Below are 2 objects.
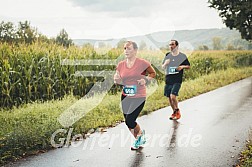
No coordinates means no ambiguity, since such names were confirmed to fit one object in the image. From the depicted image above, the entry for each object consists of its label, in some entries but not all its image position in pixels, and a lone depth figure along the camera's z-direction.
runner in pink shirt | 5.92
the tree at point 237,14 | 30.52
